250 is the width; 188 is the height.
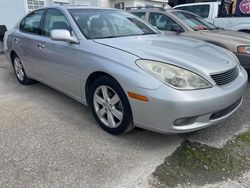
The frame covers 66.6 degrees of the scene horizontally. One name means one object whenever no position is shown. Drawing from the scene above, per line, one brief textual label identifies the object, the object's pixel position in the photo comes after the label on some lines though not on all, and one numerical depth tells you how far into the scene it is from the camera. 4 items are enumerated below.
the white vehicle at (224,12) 5.34
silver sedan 1.83
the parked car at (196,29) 3.50
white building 7.51
